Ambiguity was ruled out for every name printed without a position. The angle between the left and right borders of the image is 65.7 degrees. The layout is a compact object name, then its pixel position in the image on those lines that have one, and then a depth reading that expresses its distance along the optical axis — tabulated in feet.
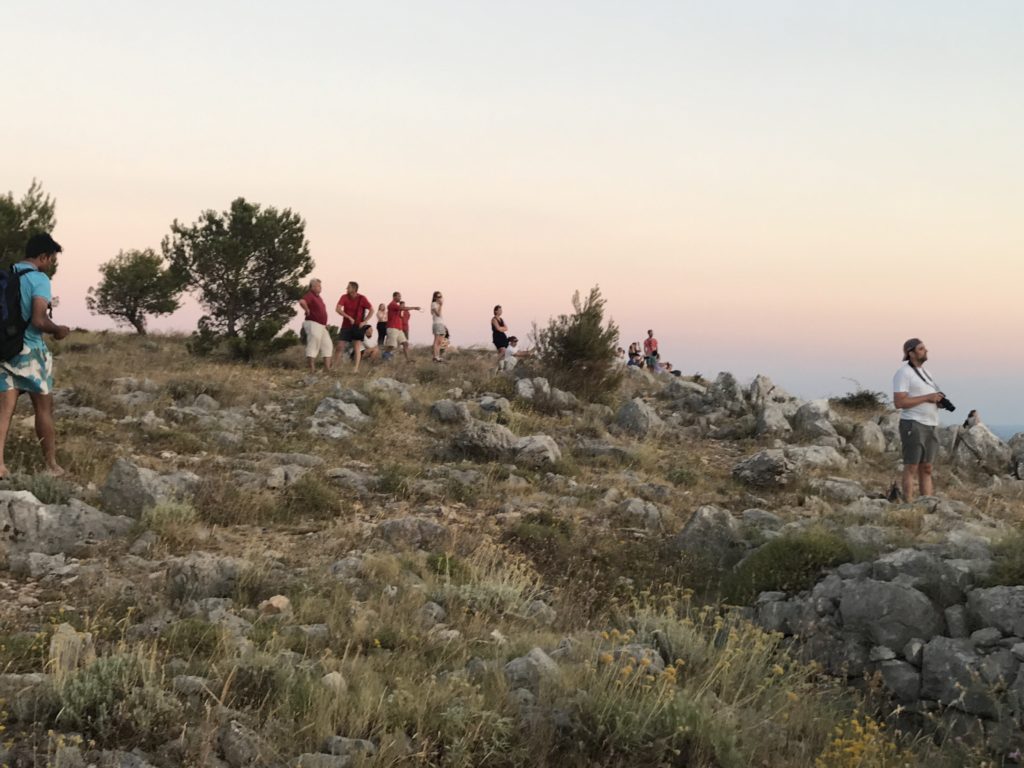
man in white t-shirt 30.22
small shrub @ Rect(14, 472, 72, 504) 23.34
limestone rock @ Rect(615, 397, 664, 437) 48.37
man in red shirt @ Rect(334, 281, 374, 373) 55.98
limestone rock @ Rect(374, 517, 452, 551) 23.88
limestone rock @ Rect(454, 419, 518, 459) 37.14
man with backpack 23.22
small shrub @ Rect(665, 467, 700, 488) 37.54
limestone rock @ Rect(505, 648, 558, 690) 14.10
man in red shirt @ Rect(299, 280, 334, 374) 53.57
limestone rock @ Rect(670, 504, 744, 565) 26.32
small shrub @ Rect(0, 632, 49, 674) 13.20
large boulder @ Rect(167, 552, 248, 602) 17.81
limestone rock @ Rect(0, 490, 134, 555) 20.71
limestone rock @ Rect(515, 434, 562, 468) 36.55
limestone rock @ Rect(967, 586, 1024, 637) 17.53
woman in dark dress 62.44
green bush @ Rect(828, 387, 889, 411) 69.31
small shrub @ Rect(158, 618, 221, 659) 14.08
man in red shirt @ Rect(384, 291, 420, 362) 64.54
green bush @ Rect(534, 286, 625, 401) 55.72
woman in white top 64.59
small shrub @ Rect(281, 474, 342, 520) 26.55
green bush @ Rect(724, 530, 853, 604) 22.22
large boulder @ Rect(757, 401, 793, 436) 50.03
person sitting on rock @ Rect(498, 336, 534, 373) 60.13
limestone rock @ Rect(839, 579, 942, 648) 18.69
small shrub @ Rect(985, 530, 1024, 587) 18.89
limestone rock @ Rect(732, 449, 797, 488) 37.35
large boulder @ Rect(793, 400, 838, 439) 49.21
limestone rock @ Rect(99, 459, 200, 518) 23.82
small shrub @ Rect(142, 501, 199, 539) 21.95
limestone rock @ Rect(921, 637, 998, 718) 16.34
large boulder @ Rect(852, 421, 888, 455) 49.21
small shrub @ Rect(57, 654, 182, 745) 11.27
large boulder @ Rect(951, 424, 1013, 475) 47.39
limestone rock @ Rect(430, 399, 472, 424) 43.72
